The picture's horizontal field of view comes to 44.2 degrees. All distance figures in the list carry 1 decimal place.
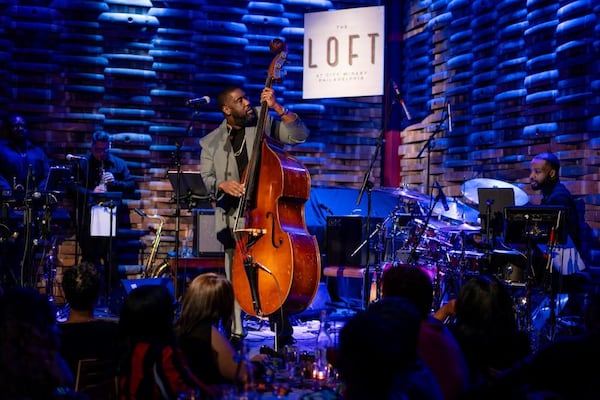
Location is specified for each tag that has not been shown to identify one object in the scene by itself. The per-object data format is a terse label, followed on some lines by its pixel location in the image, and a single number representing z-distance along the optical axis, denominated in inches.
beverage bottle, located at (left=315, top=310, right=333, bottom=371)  166.9
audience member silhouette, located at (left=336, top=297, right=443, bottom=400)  94.7
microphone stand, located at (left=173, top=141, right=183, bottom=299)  284.0
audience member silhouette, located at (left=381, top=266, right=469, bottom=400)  126.4
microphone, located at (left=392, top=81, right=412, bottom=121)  318.7
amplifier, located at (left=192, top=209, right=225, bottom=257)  365.1
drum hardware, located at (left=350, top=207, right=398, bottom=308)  308.3
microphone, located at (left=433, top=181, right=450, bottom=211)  304.5
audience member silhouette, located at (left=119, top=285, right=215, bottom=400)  122.6
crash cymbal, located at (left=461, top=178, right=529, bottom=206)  308.8
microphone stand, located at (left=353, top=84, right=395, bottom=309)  300.6
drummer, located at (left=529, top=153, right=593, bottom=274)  273.1
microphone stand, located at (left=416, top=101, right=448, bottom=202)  325.5
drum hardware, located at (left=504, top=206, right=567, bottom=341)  255.6
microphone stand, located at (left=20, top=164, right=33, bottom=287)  327.6
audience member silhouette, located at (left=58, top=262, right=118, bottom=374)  153.6
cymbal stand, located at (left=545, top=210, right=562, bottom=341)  253.3
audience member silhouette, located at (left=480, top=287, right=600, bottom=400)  108.6
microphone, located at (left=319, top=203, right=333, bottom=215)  395.8
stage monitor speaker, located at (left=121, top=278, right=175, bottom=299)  263.2
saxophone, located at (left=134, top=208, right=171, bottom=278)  366.3
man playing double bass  255.4
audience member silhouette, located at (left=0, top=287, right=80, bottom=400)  103.7
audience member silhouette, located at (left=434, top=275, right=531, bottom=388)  145.3
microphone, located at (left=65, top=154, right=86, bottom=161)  349.4
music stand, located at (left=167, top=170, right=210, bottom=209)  324.2
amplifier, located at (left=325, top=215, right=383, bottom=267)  363.9
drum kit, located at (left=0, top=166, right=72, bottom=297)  329.4
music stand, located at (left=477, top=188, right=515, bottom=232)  283.1
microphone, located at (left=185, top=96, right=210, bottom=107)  293.4
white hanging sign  383.9
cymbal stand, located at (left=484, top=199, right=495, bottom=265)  280.8
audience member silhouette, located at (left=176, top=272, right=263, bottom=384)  136.7
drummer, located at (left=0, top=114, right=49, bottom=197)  361.7
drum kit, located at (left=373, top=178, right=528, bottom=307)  285.7
